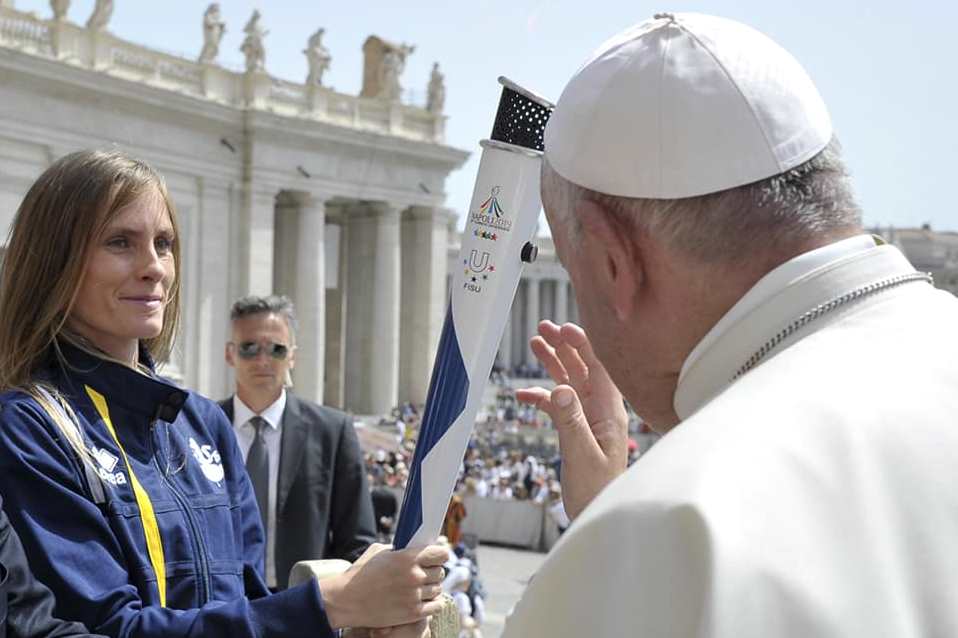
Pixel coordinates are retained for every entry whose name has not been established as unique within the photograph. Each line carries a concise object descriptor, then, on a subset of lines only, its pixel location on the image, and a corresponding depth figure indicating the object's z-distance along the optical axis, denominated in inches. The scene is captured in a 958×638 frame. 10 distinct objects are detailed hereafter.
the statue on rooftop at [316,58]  1620.3
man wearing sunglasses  217.8
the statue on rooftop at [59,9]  1275.8
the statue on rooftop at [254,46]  1528.1
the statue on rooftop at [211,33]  1475.1
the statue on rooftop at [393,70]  1755.7
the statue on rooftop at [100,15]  1316.7
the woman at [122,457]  96.3
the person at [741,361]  42.9
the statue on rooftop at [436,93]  1825.8
